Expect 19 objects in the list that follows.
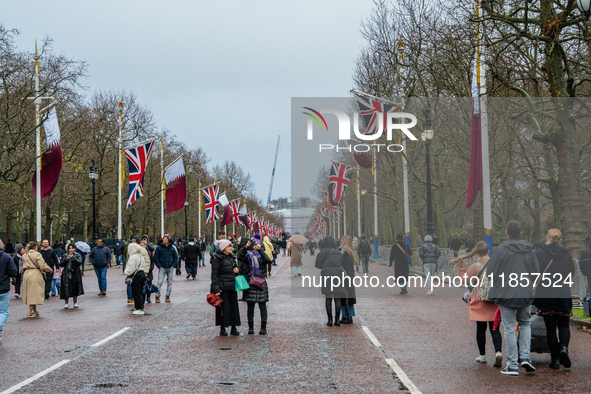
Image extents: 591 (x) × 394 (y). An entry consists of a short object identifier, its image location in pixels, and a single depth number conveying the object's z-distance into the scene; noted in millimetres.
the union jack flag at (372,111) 30859
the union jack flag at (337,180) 44375
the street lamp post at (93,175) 36312
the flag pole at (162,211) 47381
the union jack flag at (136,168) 35156
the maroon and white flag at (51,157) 28500
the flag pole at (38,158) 28609
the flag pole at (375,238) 51125
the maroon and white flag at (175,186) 41125
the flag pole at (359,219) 57922
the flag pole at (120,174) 42219
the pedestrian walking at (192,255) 27775
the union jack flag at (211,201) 53972
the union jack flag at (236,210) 65562
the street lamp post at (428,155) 26523
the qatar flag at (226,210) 57469
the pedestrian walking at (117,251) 45475
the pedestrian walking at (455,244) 51781
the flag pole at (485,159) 21156
